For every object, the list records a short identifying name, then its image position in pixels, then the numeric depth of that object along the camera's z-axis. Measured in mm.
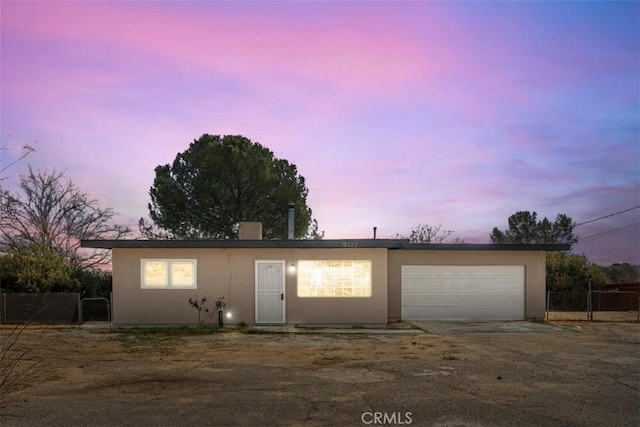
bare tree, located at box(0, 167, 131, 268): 25766
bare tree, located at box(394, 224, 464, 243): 38812
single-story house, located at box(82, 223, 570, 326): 16812
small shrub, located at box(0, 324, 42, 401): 6875
